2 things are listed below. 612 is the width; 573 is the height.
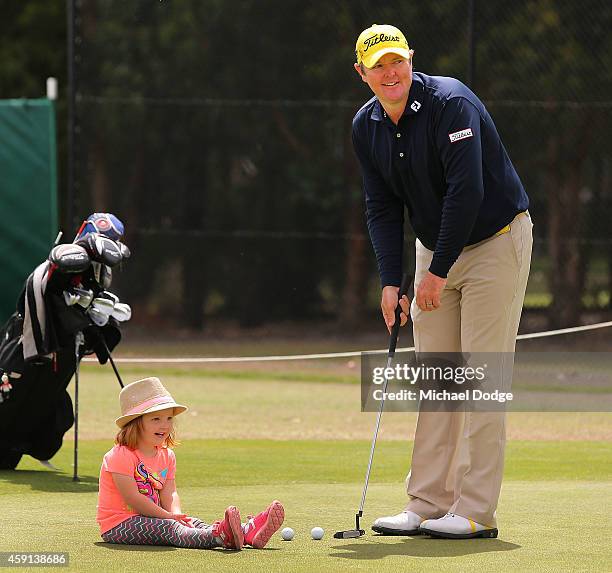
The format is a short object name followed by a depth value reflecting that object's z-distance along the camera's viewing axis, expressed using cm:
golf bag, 1532
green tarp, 2666
